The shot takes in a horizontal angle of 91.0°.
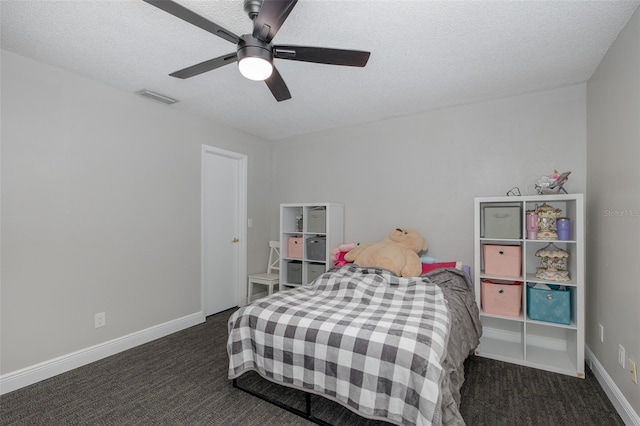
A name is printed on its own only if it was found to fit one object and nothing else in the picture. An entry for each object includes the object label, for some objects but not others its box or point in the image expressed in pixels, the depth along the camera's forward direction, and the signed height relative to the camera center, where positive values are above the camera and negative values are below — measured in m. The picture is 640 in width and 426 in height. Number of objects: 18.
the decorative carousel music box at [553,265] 2.58 -0.44
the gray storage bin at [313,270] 3.81 -0.72
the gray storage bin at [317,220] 3.76 -0.10
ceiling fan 1.41 +0.87
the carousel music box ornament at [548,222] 2.59 -0.08
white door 3.77 -0.22
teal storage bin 2.53 -0.76
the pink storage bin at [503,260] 2.70 -0.42
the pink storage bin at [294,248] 3.91 -0.46
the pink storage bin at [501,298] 2.69 -0.74
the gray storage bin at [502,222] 2.70 -0.08
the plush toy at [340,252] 3.54 -0.46
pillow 3.05 -0.52
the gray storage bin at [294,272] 3.88 -0.76
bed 1.53 -0.75
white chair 4.02 -0.86
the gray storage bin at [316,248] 3.76 -0.44
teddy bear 2.93 -0.41
